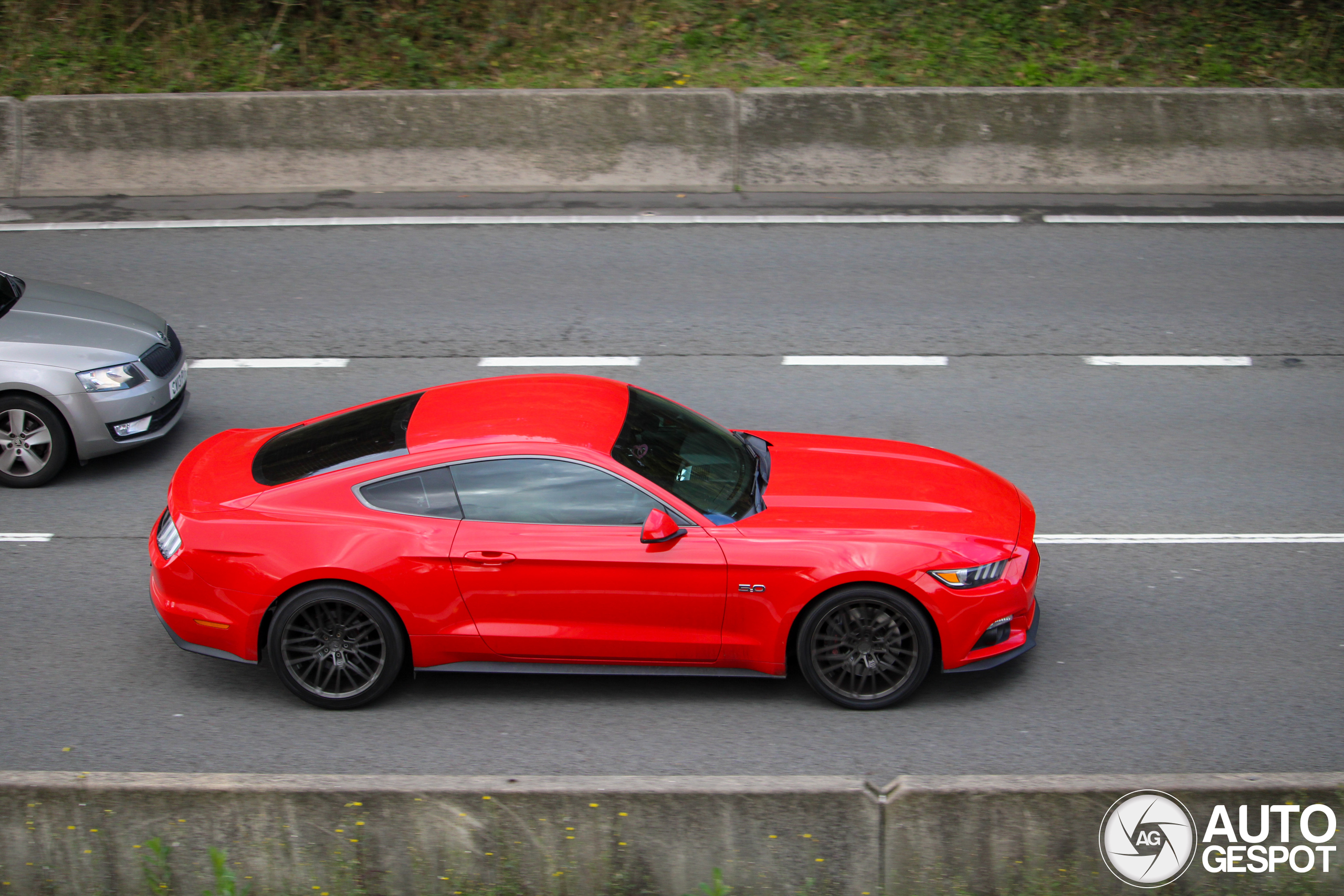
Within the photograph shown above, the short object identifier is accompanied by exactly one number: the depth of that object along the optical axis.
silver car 16.37
